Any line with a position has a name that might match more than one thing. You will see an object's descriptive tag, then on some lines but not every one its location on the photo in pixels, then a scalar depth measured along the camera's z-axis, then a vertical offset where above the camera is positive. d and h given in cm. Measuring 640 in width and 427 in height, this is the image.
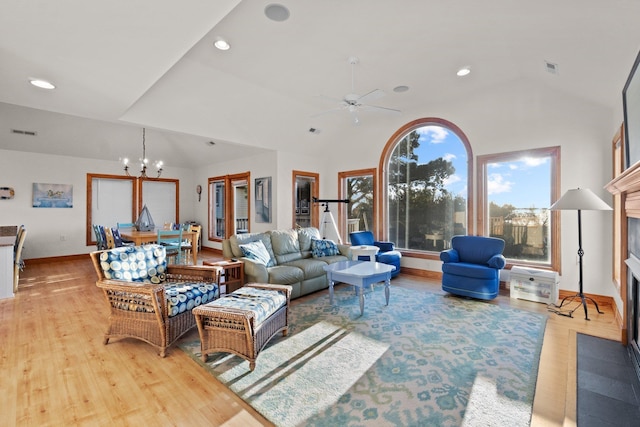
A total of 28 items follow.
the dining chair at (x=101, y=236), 519 -39
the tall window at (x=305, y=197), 684 +42
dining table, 517 -39
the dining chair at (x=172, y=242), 534 -54
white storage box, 400 -98
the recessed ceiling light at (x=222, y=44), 352 +207
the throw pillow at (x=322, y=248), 500 -57
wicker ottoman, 236 -91
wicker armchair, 258 -83
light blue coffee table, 355 -74
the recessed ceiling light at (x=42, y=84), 310 +141
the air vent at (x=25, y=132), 585 +166
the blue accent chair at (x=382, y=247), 530 -64
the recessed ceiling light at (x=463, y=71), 419 +207
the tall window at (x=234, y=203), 762 +31
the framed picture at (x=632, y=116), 217 +78
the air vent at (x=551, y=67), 362 +184
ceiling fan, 361 +147
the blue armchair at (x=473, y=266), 405 -75
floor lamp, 341 +13
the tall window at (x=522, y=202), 446 +20
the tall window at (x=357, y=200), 656 +33
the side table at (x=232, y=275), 372 -77
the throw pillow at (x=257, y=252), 395 -51
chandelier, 594 +113
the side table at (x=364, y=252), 500 -64
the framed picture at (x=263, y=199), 663 +36
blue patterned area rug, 189 -125
